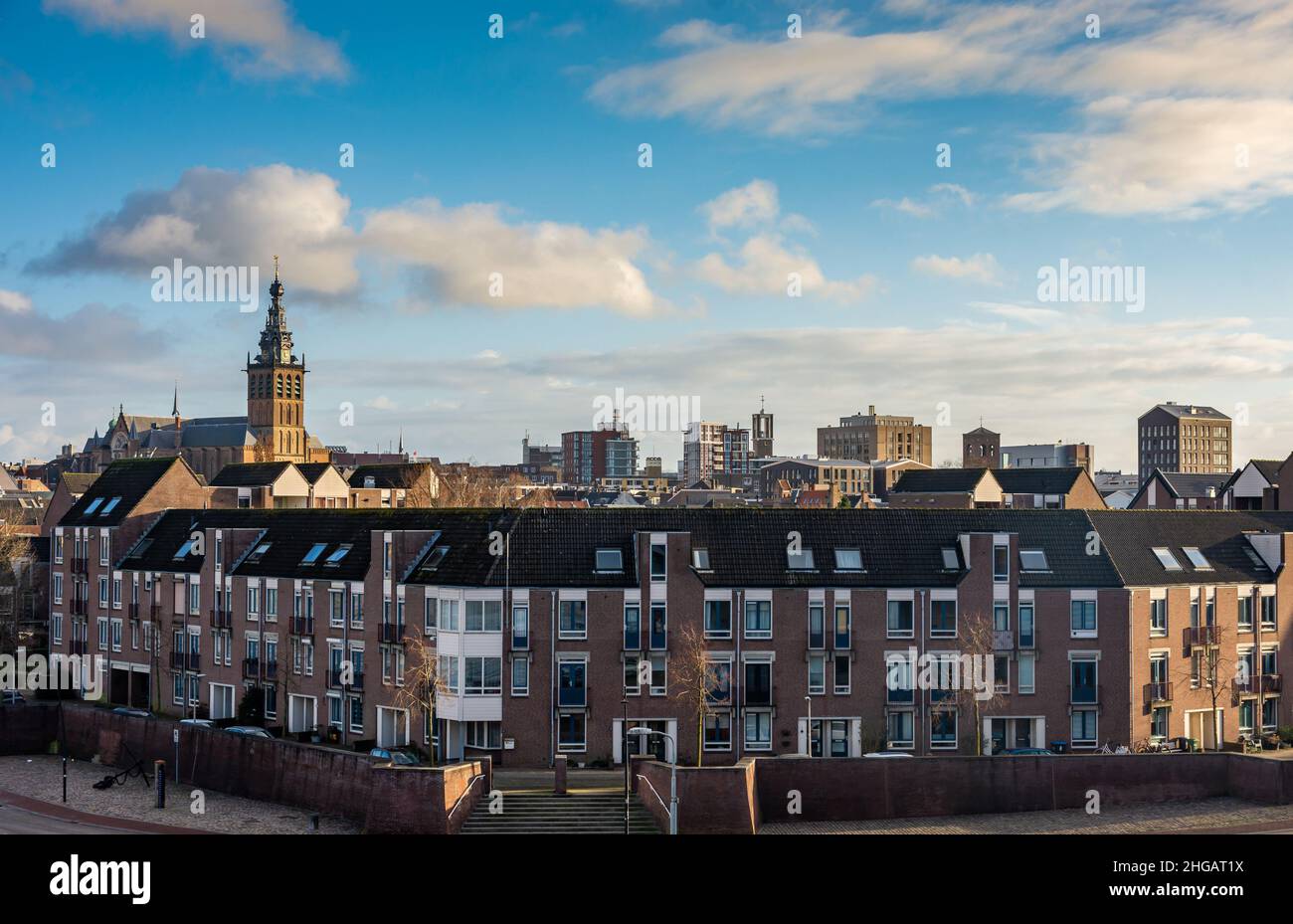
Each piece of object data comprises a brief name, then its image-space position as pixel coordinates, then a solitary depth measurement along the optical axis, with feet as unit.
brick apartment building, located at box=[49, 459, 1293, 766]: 185.26
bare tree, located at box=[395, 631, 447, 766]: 185.06
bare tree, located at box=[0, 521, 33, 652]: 290.99
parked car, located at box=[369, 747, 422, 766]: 173.88
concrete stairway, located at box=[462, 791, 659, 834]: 154.30
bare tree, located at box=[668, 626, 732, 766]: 183.32
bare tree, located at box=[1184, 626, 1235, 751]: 205.05
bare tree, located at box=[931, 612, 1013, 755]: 189.47
